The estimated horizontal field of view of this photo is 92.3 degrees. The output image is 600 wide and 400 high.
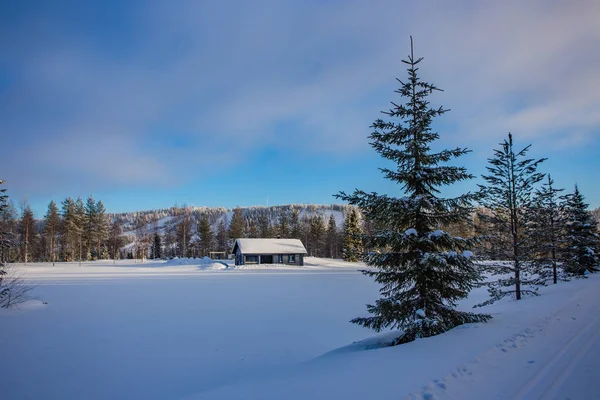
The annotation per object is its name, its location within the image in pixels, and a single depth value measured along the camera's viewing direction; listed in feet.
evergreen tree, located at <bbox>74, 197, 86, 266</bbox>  167.32
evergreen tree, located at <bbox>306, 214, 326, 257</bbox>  222.69
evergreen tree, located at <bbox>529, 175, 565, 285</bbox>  44.61
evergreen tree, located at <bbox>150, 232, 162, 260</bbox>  219.86
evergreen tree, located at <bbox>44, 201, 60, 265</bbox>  167.94
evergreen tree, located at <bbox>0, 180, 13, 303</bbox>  44.19
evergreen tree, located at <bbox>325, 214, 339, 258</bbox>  224.98
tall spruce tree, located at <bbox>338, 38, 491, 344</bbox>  23.50
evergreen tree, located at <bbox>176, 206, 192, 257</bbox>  212.35
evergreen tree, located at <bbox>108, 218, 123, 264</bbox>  228.22
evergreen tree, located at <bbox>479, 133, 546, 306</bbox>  40.10
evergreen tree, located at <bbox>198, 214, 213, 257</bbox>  206.49
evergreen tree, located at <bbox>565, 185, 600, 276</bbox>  67.31
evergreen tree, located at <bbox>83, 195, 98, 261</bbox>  172.96
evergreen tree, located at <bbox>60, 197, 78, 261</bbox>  165.37
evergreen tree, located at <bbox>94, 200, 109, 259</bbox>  176.96
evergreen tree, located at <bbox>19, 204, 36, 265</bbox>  157.69
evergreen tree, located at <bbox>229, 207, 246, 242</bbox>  206.33
